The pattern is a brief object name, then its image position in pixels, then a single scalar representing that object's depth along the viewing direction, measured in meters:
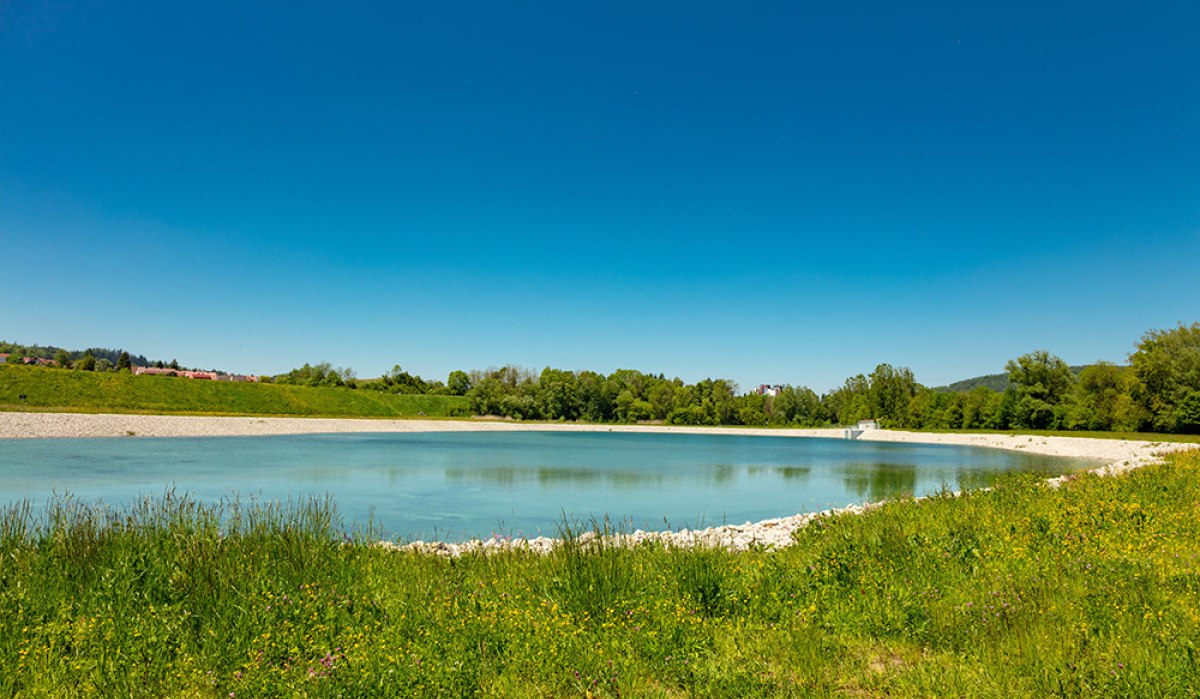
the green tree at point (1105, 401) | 59.81
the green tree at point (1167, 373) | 55.12
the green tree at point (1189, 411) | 52.84
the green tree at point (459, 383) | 136.38
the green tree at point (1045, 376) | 75.25
